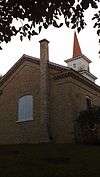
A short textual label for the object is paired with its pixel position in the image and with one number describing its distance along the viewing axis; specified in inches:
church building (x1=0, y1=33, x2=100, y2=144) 1167.8
